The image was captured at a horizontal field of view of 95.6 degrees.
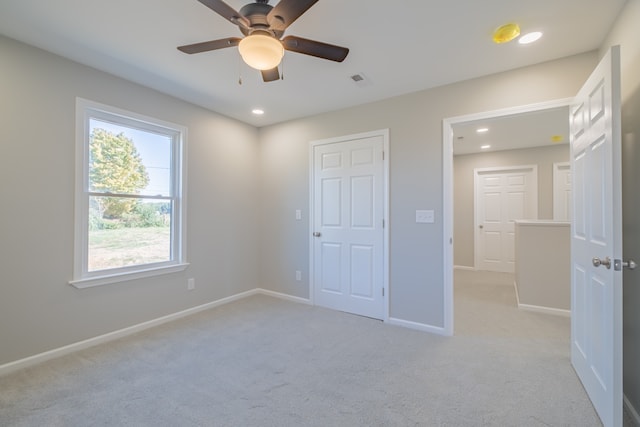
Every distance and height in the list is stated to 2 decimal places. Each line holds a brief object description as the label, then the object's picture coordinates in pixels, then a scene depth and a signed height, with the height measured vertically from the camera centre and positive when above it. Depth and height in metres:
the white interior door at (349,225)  3.35 -0.11
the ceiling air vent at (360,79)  2.74 +1.32
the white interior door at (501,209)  5.67 +0.14
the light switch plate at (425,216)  2.99 +0.00
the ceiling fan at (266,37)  1.46 +1.03
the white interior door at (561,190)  5.30 +0.47
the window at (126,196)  2.60 +0.19
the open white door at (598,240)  1.50 -0.14
